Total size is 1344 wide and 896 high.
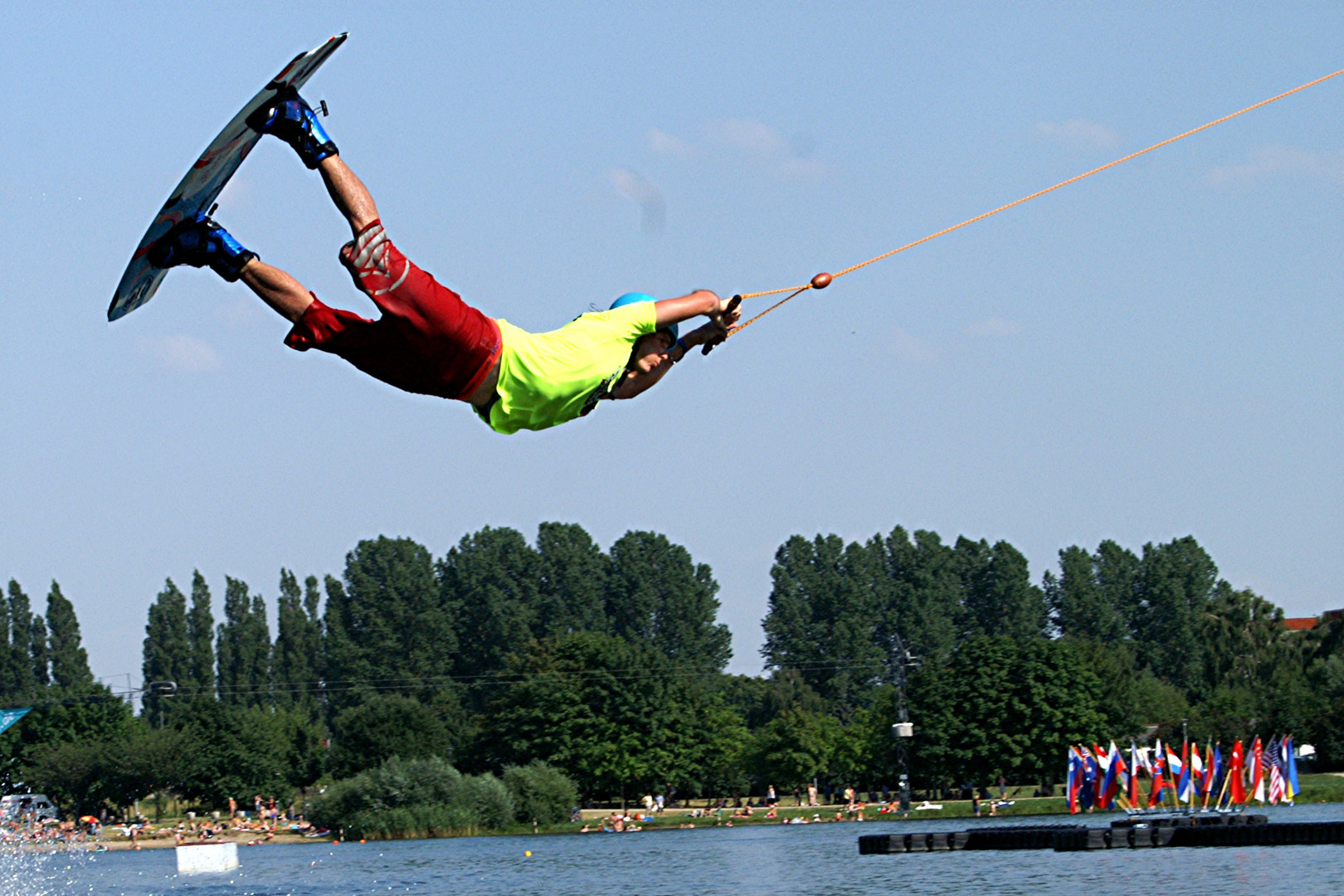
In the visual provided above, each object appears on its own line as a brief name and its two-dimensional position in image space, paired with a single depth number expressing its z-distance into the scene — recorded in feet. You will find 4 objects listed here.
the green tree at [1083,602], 347.36
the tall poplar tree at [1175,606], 343.46
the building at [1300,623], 445.37
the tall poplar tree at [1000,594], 348.38
